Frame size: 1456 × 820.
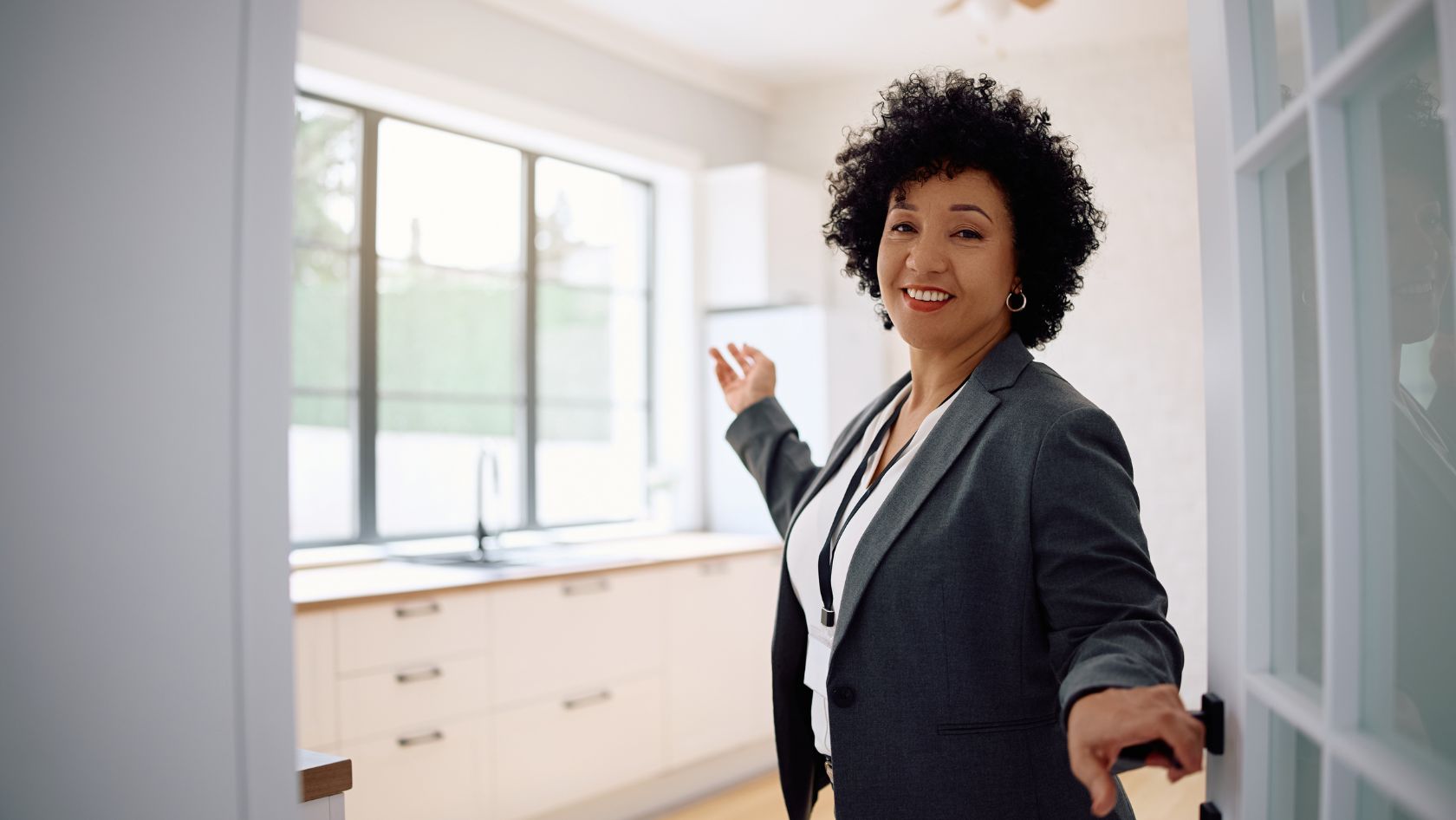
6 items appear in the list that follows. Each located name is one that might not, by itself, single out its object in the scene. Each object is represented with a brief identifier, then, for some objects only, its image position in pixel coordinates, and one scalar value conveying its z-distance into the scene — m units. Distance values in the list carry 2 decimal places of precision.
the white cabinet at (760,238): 4.95
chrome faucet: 3.94
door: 0.64
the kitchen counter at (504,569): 2.90
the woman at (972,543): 1.08
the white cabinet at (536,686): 2.80
